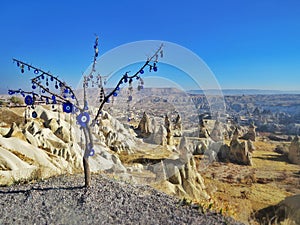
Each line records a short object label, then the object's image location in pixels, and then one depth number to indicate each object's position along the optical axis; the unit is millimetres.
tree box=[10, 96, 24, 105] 29859
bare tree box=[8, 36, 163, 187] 5023
